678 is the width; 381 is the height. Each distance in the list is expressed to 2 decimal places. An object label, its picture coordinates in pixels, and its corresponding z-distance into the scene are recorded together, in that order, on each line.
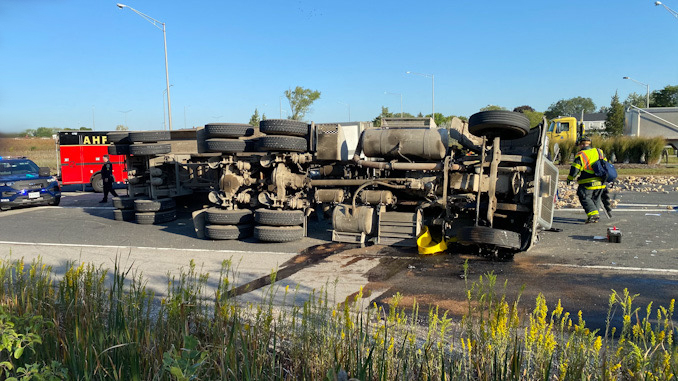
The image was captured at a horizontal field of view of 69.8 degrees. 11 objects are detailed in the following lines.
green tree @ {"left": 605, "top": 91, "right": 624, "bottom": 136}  45.59
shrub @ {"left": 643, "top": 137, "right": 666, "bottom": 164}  26.45
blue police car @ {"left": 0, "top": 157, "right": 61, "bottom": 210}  14.51
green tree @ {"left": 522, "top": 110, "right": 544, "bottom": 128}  50.98
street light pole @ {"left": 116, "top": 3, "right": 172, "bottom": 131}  27.39
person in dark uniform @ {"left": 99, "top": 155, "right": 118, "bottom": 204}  16.14
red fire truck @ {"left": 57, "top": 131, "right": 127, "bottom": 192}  22.98
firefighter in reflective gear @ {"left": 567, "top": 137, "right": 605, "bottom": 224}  9.80
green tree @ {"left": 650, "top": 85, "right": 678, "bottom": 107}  61.19
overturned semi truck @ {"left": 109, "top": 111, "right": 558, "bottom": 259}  7.47
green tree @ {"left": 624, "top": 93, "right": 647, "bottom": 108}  71.96
